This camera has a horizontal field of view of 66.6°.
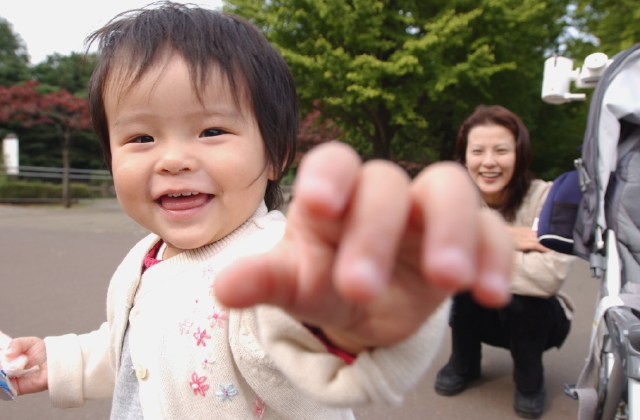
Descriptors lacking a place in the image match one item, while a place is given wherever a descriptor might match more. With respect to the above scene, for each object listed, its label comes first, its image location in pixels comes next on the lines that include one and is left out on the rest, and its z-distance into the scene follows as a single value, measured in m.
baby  0.44
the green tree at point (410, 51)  10.18
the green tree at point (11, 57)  22.69
